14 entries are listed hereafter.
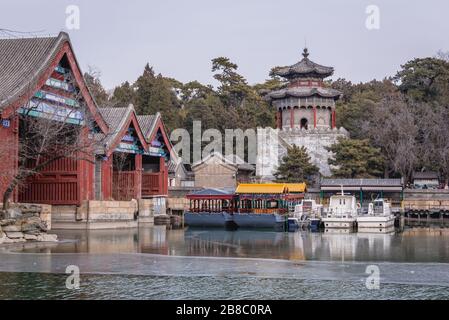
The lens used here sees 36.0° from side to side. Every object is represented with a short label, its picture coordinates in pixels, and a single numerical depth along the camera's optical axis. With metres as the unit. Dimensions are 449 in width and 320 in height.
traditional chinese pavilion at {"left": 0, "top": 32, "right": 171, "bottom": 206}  38.16
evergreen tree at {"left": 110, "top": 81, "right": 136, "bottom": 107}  85.25
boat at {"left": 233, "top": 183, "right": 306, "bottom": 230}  51.22
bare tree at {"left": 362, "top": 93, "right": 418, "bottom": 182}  71.43
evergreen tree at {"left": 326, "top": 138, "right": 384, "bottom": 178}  69.88
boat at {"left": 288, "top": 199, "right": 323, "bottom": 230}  50.56
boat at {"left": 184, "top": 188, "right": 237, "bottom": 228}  52.38
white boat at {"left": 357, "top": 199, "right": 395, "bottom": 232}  48.34
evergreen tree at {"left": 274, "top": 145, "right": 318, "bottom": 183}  70.44
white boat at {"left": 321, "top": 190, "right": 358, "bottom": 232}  49.25
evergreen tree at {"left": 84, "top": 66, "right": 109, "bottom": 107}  81.50
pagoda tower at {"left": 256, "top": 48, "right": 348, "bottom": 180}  78.94
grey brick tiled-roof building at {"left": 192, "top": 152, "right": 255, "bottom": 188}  76.44
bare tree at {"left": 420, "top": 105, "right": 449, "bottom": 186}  71.94
